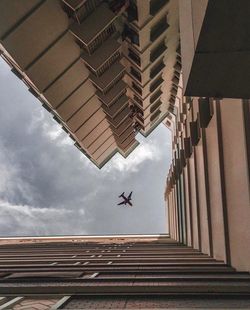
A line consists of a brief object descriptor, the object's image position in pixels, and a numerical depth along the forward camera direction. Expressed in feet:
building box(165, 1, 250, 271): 12.04
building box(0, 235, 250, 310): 19.92
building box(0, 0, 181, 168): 45.80
